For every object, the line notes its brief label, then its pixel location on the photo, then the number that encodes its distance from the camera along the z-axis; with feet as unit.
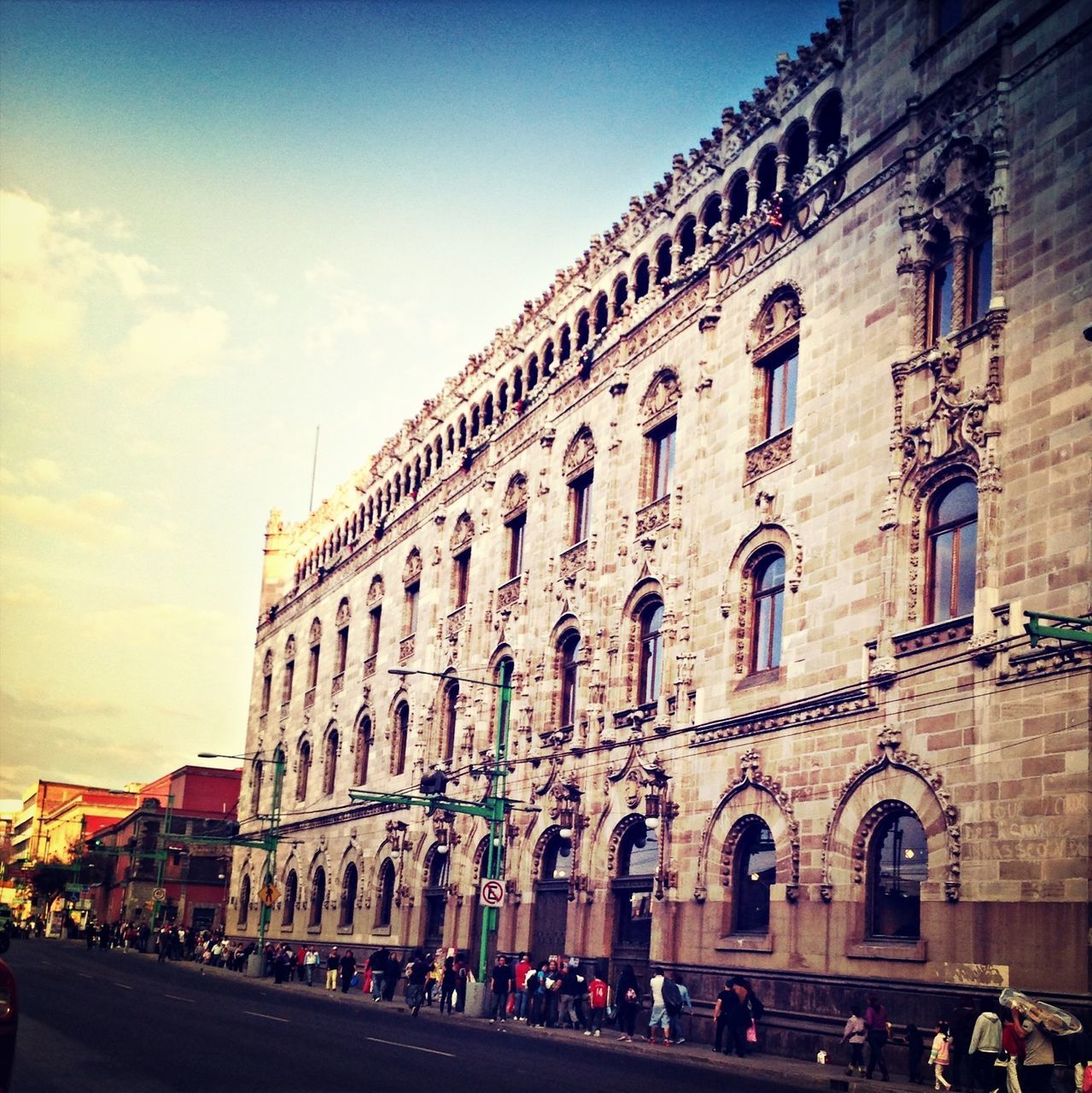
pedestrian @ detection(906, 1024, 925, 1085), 80.60
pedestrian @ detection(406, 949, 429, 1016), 128.88
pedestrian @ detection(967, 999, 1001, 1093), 71.56
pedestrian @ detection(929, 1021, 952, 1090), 76.59
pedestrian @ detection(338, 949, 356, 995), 166.30
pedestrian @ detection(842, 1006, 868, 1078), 82.64
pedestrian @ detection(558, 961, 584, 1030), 115.55
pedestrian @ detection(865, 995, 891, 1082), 81.56
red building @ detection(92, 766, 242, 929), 337.11
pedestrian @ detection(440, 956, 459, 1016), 133.18
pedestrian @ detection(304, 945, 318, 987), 185.68
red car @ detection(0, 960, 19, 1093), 38.09
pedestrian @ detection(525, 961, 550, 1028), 118.52
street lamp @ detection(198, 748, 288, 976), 196.44
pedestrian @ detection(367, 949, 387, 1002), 151.33
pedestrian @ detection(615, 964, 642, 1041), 107.34
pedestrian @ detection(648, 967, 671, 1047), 100.99
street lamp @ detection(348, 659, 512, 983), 126.31
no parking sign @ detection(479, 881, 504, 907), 121.70
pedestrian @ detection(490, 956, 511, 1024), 123.54
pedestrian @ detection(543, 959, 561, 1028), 117.60
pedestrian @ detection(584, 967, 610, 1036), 109.19
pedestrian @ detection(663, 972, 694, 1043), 101.14
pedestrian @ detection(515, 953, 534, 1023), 124.26
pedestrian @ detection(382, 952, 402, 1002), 150.10
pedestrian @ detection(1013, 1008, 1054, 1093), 67.05
